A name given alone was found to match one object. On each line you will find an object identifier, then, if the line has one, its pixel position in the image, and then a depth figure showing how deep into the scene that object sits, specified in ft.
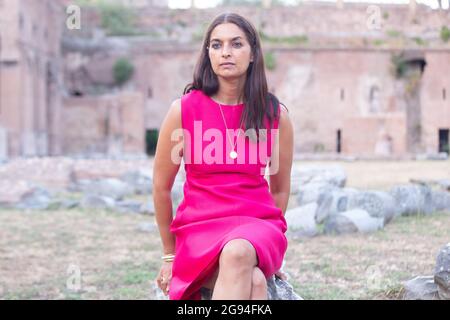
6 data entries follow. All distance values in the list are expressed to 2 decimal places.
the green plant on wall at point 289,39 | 106.32
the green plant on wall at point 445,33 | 100.71
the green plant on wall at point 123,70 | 104.53
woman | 9.14
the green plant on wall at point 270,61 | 103.19
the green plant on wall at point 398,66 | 103.55
